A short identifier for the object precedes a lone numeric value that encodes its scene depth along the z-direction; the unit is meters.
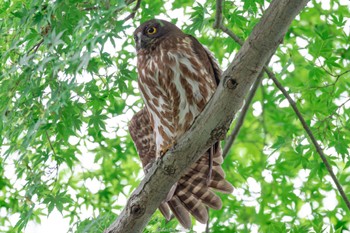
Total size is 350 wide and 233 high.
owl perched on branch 11.02
